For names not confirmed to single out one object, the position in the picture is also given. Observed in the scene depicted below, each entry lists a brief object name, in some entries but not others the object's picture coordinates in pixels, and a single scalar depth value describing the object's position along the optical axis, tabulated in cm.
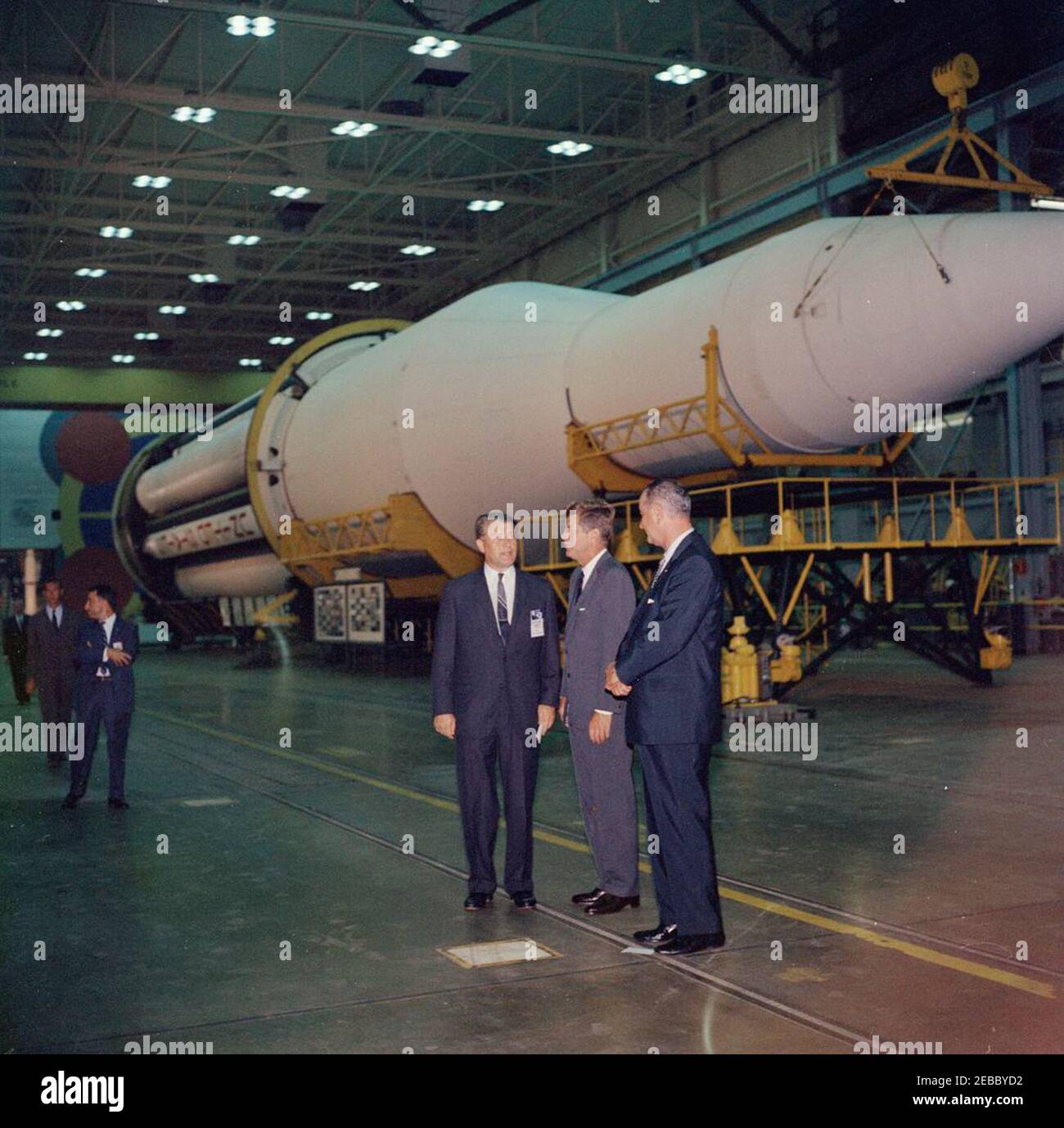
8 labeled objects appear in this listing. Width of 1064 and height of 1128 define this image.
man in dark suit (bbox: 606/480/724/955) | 494
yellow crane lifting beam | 1181
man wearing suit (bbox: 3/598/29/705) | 1598
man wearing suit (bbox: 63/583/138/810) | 891
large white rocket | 1029
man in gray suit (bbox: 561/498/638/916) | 567
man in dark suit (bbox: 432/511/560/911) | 573
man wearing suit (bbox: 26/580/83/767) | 1128
